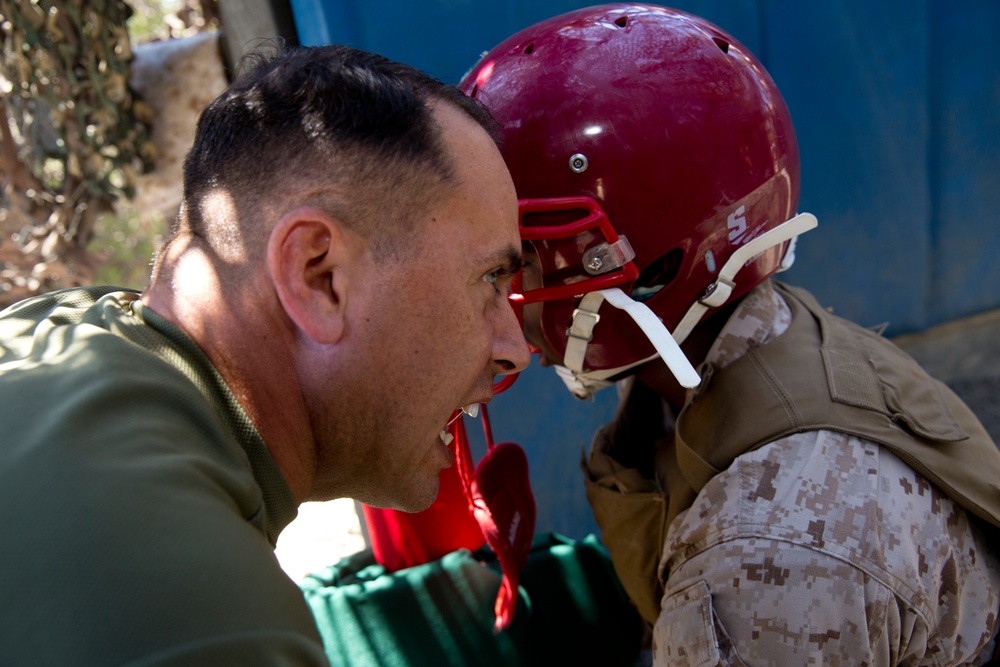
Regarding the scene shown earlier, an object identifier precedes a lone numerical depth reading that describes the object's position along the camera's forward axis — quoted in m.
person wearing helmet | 1.42
